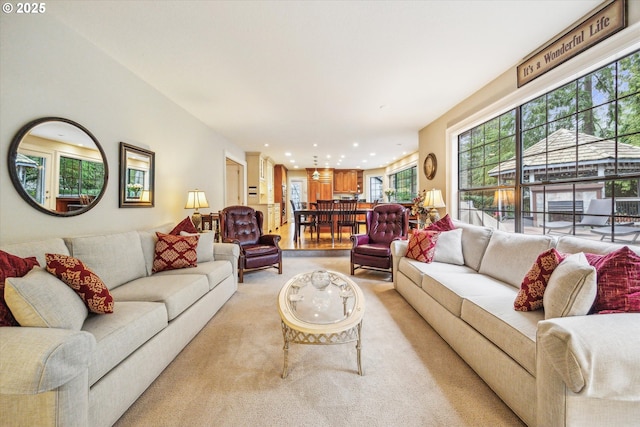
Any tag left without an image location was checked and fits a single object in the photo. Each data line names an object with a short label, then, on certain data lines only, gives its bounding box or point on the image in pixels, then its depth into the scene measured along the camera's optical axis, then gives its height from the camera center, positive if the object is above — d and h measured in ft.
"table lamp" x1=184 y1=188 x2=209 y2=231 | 12.59 +0.56
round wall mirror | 6.33 +1.37
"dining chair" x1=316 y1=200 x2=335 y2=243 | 19.16 +0.13
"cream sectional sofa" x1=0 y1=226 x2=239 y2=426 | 3.10 -2.05
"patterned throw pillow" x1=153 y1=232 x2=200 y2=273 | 8.35 -1.34
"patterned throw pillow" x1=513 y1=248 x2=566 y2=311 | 4.94 -1.41
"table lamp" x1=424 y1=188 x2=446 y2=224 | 13.42 +0.56
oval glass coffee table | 5.10 -2.28
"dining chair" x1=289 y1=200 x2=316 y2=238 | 20.32 -0.83
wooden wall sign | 6.44 +5.09
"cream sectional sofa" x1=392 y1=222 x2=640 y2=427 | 3.16 -2.12
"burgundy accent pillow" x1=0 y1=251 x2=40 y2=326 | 3.72 -0.99
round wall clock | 16.46 +3.18
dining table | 19.02 +0.05
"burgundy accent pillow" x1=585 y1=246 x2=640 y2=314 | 3.87 -1.16
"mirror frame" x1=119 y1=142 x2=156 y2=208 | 9.41 +1.51
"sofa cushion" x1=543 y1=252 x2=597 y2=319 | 3.96 -1.30
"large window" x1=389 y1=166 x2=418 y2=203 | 27.55 +3.53
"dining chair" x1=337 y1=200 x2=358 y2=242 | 19.25 +0.05
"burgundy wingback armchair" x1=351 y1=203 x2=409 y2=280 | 12.01 -1.28
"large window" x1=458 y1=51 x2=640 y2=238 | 6.77 +1.88
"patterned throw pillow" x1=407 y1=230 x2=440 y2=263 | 9.44 -1.28
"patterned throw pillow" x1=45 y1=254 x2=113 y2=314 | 4.58 -1.29
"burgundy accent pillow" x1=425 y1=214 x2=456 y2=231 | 10.19 -0.54
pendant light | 34.06 +5.44
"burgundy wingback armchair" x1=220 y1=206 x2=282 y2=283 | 12.18 -1.33
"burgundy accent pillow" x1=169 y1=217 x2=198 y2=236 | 9.87 -0.60
